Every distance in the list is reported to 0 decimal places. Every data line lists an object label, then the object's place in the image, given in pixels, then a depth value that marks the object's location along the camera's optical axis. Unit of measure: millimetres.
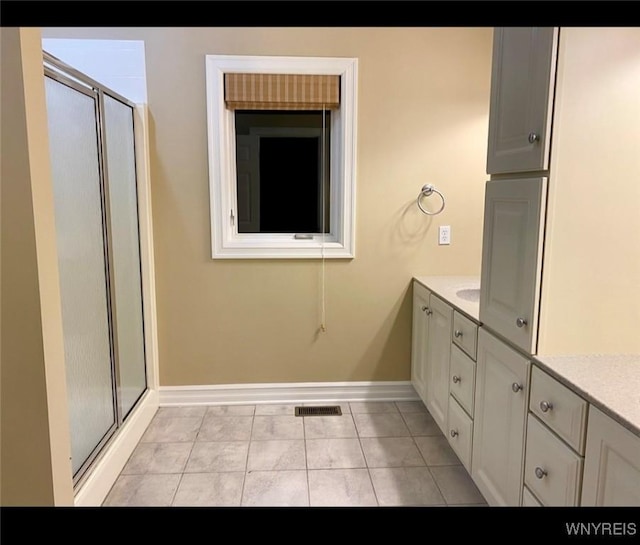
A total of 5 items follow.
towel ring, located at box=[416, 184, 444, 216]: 2725
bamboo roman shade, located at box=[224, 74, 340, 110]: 2555
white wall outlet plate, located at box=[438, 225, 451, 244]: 2781
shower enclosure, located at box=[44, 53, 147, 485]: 1730
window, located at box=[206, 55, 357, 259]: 2566
